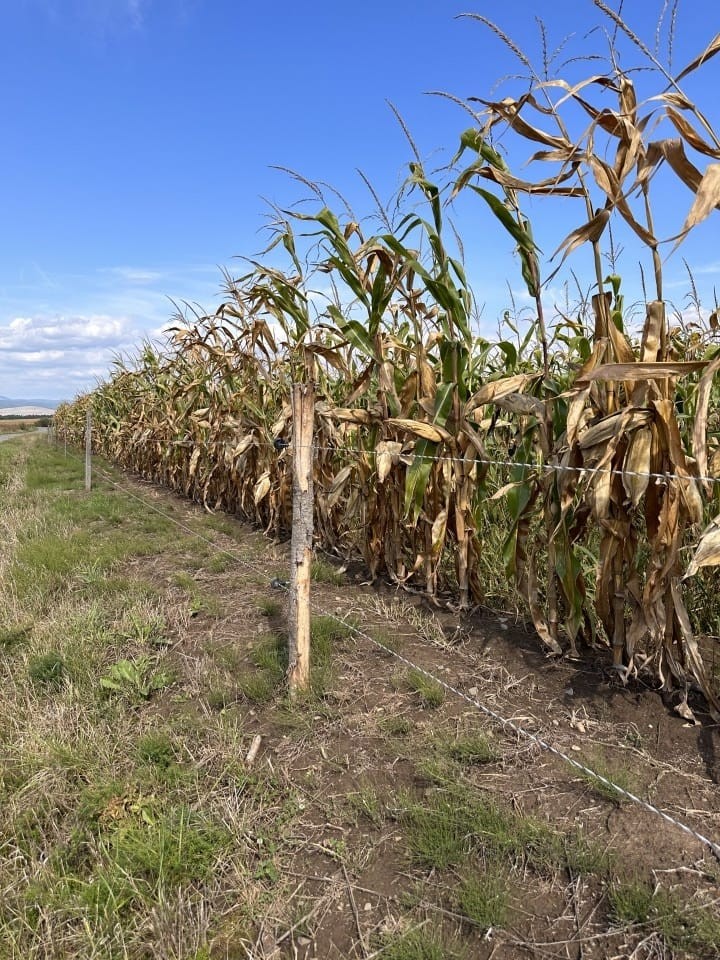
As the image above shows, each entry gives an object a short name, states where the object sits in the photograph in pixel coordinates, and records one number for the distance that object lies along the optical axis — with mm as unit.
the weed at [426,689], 2787
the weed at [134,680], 3107
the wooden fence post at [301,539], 2971
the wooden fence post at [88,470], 9947
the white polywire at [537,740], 1925
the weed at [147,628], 3676
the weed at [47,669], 3266
